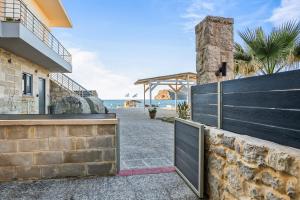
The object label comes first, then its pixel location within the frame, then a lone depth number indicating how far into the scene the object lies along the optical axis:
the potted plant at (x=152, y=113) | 15.29
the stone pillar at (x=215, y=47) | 4.15
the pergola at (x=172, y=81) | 18.66
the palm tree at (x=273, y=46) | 4.98
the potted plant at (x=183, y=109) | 10.84
